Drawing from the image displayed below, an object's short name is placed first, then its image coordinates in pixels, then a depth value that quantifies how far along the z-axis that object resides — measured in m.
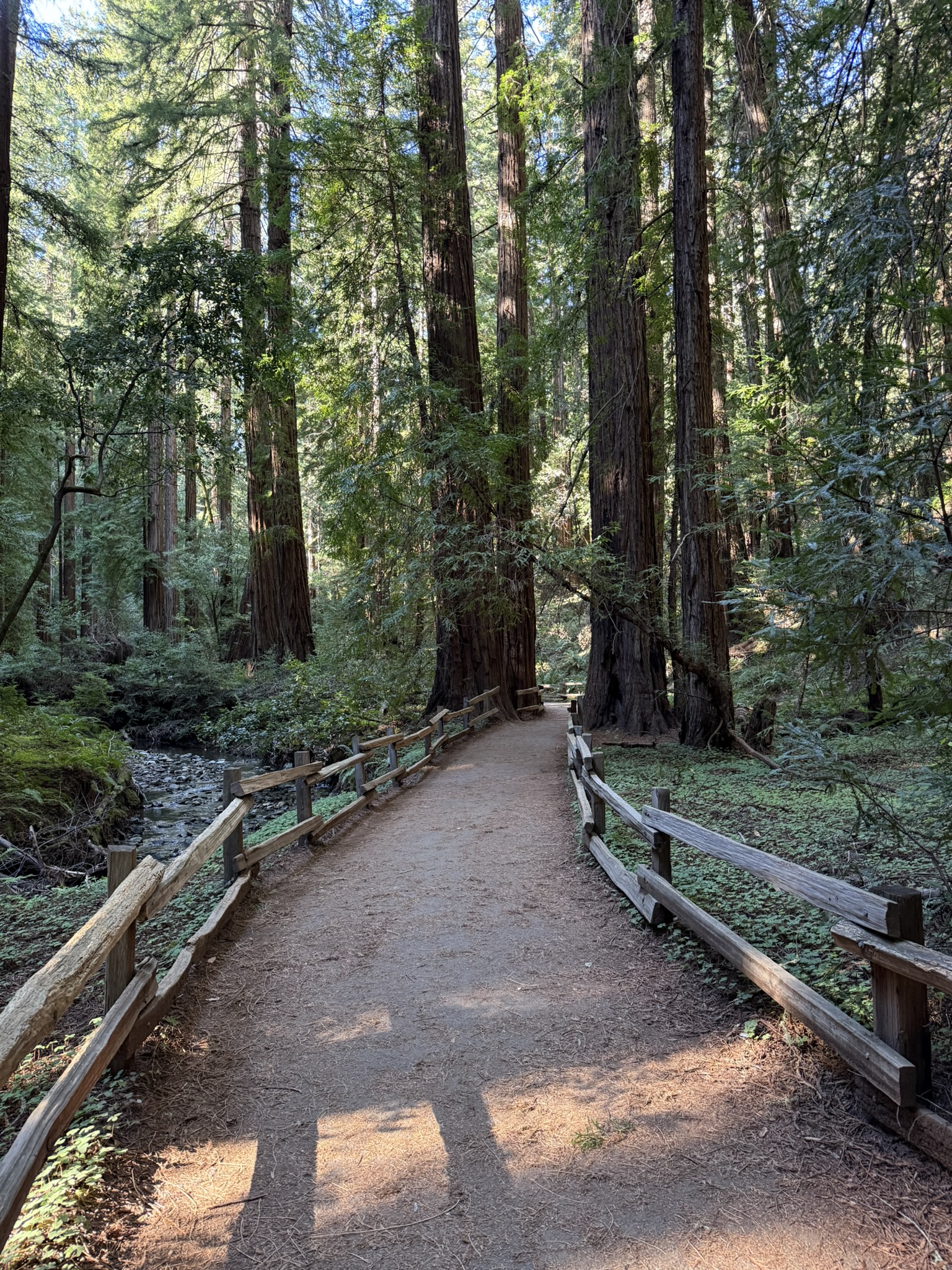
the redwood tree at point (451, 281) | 14.38
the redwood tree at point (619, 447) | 12.23
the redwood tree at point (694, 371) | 10.27
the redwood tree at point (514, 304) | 14.34
